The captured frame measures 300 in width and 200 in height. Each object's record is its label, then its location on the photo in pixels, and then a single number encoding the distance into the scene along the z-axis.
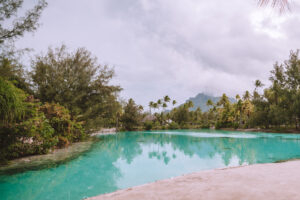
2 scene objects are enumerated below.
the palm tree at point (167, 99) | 66.62
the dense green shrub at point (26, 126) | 5.30
